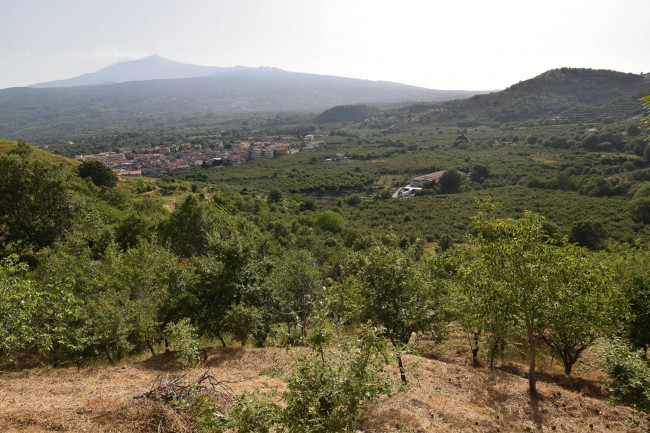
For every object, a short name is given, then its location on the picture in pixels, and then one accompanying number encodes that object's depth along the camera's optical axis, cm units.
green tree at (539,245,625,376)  754
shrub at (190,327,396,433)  426
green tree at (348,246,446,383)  793
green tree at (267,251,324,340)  1249
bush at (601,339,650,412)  600
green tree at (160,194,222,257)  2552
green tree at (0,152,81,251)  1850
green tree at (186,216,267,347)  1120
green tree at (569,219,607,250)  3553
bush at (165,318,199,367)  749
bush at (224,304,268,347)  1086
